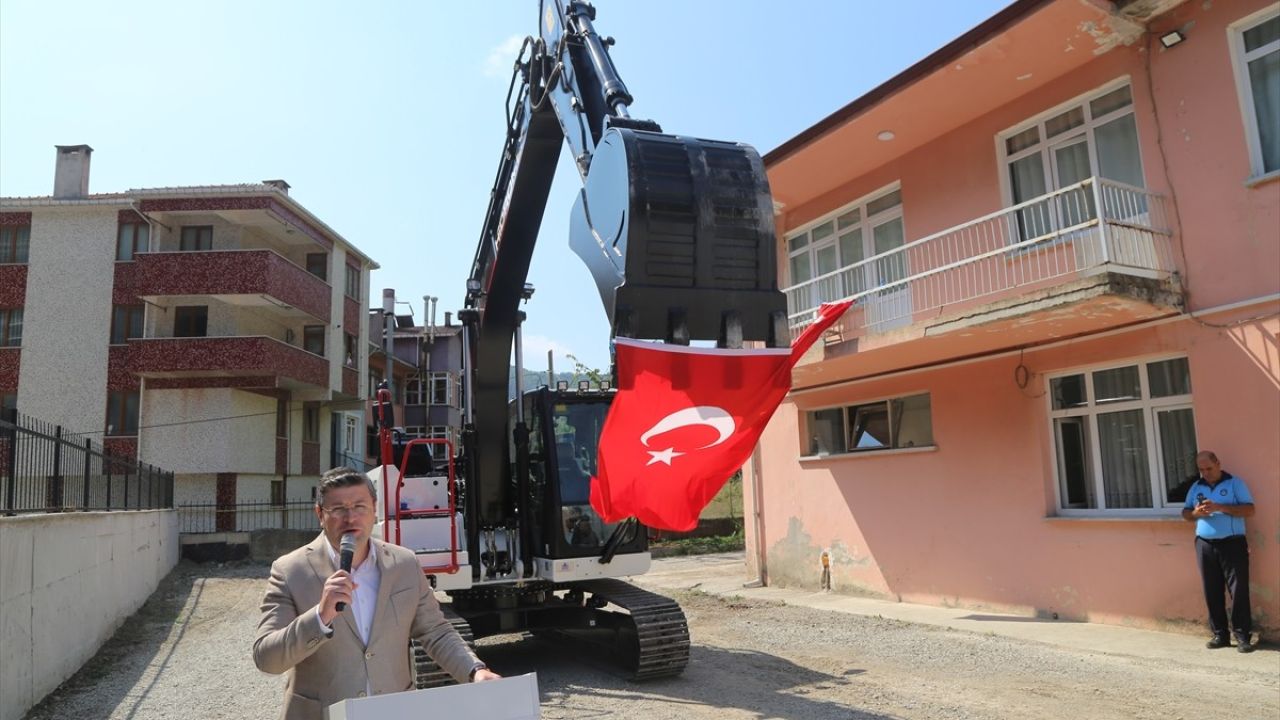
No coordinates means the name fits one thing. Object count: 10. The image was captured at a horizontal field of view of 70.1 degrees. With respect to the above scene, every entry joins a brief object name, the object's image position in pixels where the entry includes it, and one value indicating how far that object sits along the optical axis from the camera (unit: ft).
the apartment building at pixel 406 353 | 135.03
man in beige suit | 9.91
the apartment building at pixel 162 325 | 95.20
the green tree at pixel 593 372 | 119.24
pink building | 31.60
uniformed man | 29.40
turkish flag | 15.40
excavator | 21.83
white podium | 8.51
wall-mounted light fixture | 33.40
